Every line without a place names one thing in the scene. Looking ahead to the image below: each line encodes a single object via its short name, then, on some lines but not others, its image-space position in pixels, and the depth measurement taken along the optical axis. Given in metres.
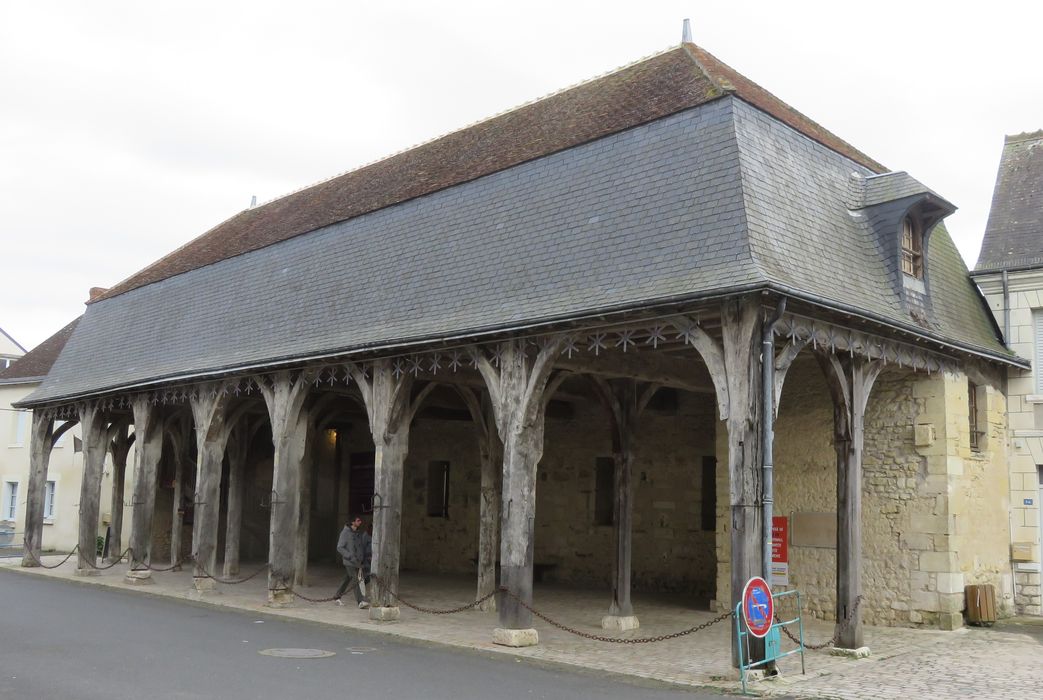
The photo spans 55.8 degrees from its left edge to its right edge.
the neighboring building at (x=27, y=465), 29.22
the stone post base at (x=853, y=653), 9.93
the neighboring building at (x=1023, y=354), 13.80
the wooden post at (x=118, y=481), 21.88
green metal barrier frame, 8.59
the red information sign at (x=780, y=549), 12.69
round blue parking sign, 8.30
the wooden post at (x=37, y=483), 20.73
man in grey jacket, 14.38
